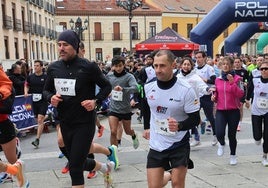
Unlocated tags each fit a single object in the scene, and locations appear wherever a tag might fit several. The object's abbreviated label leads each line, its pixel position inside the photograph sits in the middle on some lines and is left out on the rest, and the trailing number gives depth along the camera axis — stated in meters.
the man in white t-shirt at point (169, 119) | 4.16
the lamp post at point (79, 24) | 23.19
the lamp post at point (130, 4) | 20.32
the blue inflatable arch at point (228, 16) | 16.28
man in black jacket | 4.64
